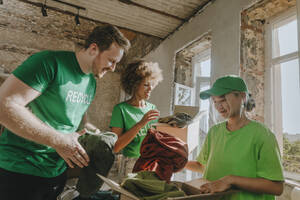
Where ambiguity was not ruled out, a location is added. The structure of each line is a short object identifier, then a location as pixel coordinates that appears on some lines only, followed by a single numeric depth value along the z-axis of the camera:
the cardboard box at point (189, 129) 1.37
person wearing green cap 0.95
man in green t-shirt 0.97
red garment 0.91
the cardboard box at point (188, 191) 0.69
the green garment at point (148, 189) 0.72
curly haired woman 1.55
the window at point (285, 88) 2.03
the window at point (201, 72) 3.66
